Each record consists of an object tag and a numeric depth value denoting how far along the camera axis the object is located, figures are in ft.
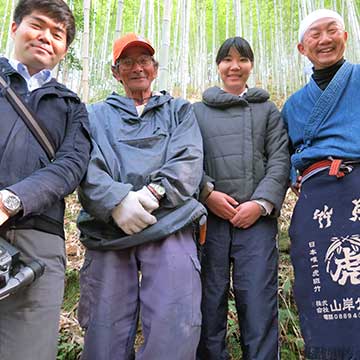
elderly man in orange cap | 5.90
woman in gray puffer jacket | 6.82
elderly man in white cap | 5.93
